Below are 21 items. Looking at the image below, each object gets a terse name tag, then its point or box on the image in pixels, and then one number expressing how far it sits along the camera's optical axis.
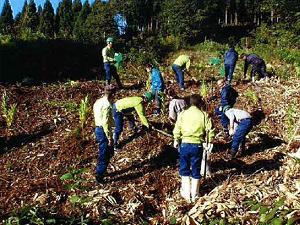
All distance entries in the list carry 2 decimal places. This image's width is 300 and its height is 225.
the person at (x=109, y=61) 8.23
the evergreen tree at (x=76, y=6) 46.55
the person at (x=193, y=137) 4.78
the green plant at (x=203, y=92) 8.05
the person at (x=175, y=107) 6.61
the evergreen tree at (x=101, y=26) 28.17
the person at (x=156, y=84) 7.62
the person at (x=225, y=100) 6.55
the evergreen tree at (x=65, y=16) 43.56
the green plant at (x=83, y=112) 6.60
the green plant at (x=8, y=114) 6.78
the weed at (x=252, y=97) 8.22
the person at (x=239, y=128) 6.11
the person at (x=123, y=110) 6.31
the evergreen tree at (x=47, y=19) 41.01
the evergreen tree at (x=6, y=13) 44.03
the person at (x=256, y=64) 9.29
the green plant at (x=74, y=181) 4.96
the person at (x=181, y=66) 8.81
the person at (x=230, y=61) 8.95
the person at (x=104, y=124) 5.28
